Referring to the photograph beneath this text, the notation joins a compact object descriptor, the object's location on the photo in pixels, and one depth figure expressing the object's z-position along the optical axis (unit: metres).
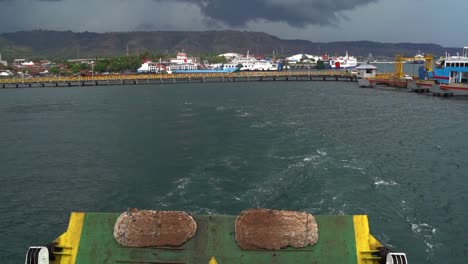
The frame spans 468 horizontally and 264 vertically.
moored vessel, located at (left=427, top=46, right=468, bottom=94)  84.76
